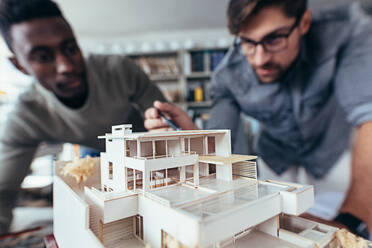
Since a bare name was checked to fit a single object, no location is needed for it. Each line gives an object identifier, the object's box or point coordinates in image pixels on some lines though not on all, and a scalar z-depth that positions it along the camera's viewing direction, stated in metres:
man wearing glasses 0.71
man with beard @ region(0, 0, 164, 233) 0.73
